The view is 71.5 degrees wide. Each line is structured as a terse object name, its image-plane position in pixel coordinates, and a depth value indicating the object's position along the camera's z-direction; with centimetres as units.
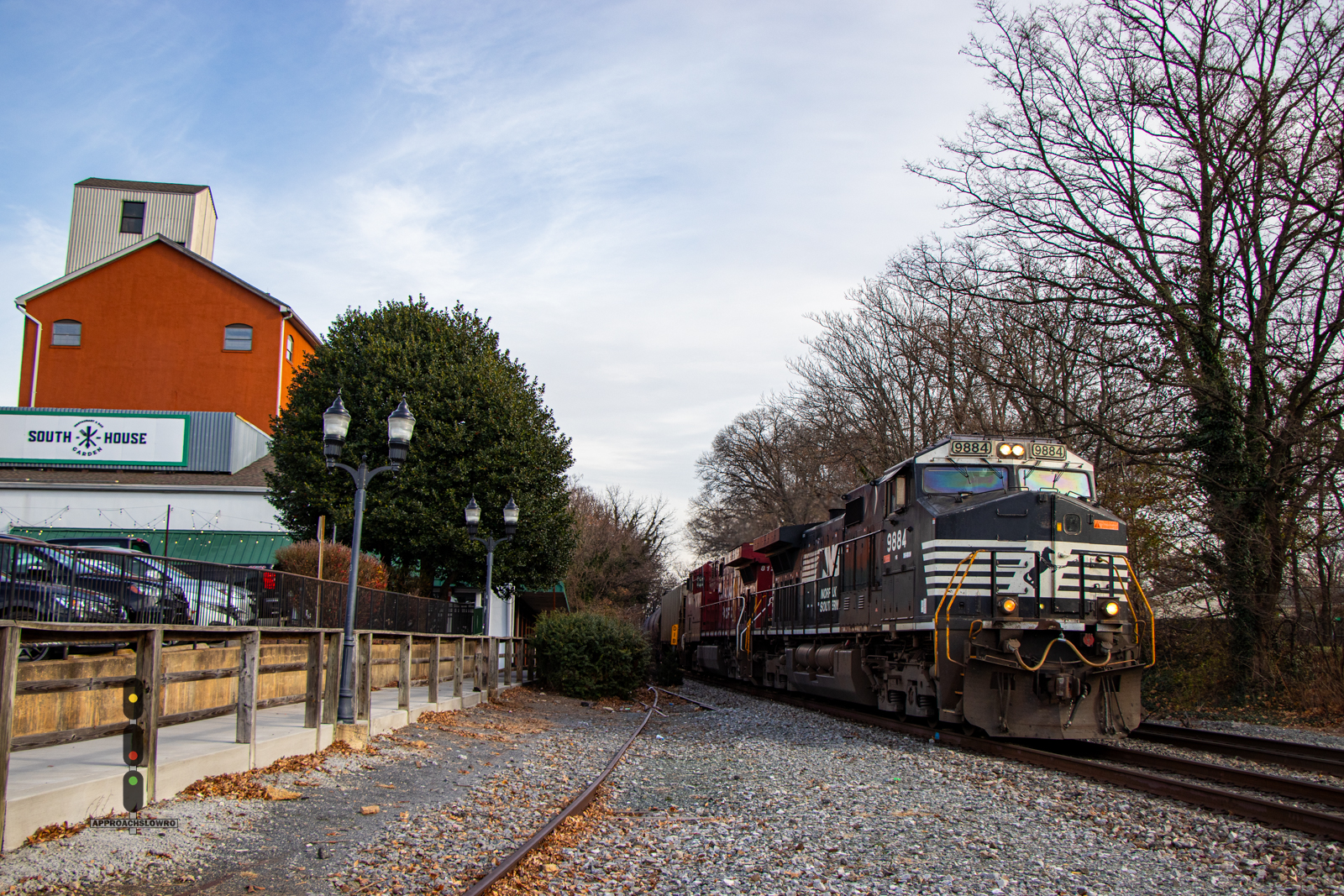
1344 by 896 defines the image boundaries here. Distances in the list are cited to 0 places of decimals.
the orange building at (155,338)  3662
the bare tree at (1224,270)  1683
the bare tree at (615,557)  5319
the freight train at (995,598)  1088
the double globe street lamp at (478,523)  2138
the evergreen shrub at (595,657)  2058
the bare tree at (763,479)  4366
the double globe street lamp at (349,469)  1032
